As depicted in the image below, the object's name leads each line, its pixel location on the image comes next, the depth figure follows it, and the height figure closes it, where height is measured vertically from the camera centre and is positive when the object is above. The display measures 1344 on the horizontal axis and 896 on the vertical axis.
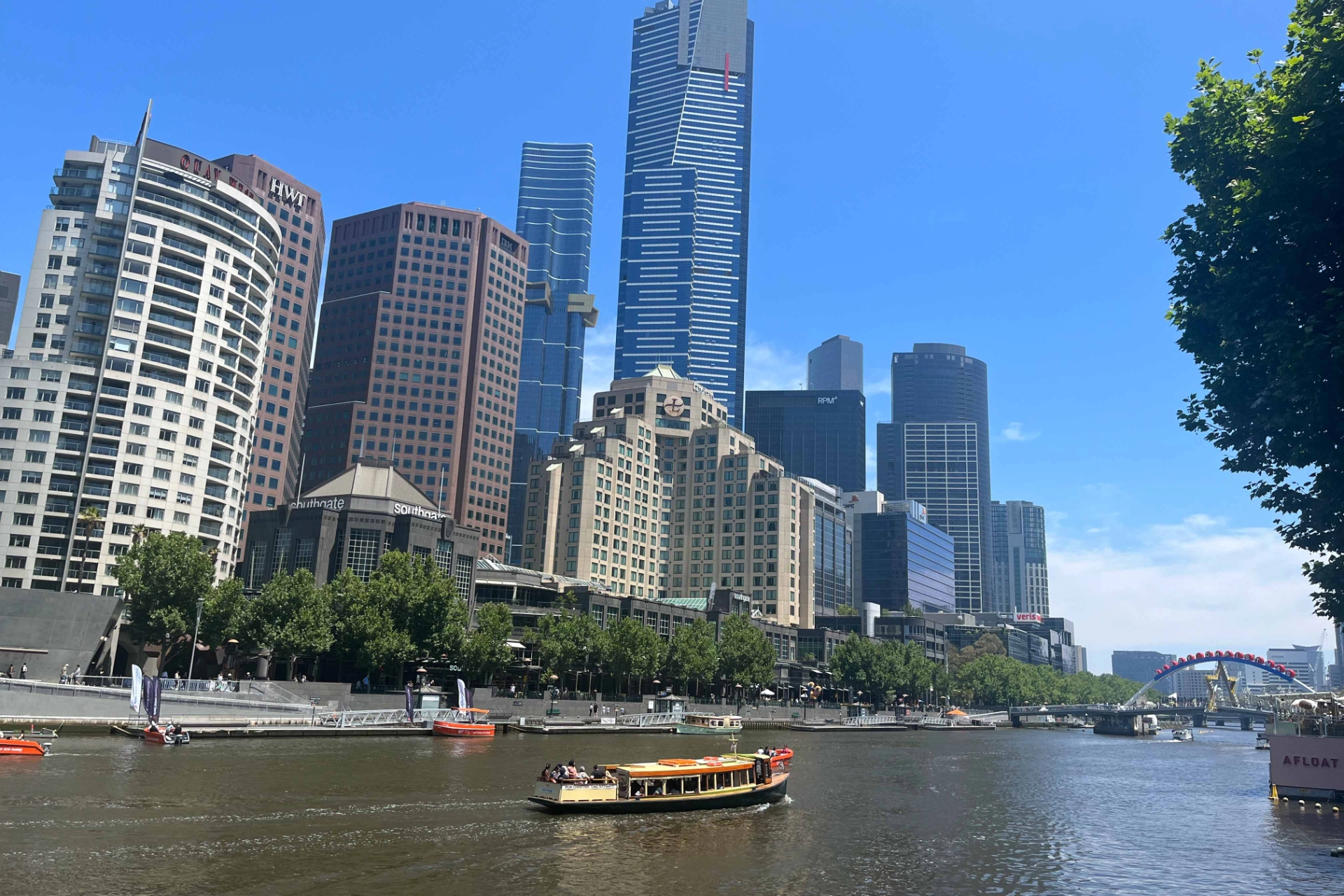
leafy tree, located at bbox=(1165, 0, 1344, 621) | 44.91 +20.64
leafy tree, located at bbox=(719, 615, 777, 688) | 173.38 +2.58
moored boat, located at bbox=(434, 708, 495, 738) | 105.75 -7.11
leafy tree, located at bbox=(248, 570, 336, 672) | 113.75 +3.07
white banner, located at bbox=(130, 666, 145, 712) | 88.12 -3.78
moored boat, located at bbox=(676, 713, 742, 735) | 130.12 -7.13
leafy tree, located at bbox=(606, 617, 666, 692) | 147.12 +2.17
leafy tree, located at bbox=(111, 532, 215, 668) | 112.19 +6.05
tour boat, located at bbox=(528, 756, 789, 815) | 58.75 -7.28
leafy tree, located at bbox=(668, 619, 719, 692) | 162.50 +2.15
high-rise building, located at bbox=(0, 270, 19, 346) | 156.00 +50.88
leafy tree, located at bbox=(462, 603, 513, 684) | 128.38 +1.82
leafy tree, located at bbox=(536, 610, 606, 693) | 143.50 +2.67
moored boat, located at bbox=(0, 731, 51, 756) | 68.62 -7.54
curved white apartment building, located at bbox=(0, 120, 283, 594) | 141.50 +39.54
